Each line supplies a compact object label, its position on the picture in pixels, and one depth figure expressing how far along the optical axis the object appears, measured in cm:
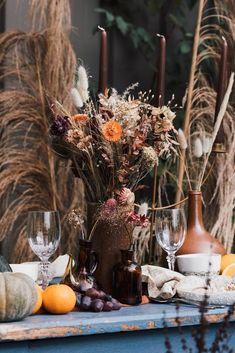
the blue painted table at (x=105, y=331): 181
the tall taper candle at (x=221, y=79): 257
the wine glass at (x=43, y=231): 212
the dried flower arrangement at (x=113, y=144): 212
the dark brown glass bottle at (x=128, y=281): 210
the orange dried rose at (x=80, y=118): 218
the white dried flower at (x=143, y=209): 222
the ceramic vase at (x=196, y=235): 241
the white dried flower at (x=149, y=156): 211
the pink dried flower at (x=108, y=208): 211
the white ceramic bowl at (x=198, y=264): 230
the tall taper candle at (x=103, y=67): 236
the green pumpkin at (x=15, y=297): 183
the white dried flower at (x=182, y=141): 243
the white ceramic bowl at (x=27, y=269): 219
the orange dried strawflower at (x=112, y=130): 209
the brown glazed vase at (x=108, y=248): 217
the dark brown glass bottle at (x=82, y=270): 212
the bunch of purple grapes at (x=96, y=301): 199
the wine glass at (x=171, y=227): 222
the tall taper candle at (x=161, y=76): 239
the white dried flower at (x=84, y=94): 222
